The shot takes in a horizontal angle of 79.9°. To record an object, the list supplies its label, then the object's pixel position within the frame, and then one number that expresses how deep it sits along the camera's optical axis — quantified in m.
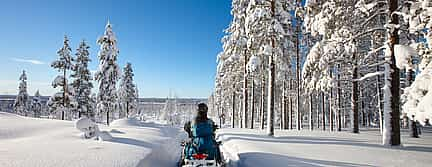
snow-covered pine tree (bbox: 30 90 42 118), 78.44
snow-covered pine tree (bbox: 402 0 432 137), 5.45
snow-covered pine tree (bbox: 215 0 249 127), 24.81
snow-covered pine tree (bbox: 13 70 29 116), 55.91
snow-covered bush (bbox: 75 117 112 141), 11.82
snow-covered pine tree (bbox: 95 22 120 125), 33.91
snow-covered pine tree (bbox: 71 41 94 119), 35.50
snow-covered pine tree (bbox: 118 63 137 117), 49.47
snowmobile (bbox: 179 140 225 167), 6.77
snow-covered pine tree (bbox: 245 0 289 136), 16.38
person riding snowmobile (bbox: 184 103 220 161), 7.09
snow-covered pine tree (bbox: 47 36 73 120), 31.36
